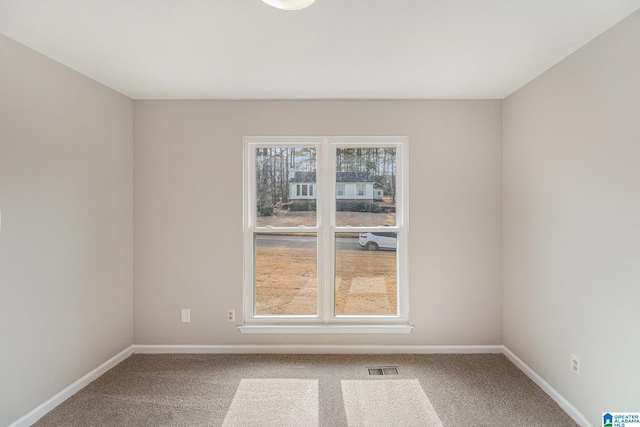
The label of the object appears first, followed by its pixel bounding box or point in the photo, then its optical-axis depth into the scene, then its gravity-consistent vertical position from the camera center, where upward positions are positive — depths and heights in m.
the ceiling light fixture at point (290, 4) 1.40 +0.92
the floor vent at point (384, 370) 2.78 -1.40
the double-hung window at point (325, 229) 3.21 -0.18
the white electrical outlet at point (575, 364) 2.16 -1.05
